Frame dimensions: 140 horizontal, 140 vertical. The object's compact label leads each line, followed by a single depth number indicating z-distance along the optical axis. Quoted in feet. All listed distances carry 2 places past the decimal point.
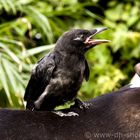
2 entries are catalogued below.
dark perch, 18.33
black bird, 19.62
